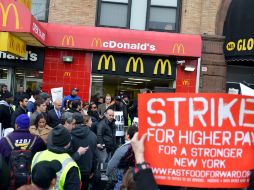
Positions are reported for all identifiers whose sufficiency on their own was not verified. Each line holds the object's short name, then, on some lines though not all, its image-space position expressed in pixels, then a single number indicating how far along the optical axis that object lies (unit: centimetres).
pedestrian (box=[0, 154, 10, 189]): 268
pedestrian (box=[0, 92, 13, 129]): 582
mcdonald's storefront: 961
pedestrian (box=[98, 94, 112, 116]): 758
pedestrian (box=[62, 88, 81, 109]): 789
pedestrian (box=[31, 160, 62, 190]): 223
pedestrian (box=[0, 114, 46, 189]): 337
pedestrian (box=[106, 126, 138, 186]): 378
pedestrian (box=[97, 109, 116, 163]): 577
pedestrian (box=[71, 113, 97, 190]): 415
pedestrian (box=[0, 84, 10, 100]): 836
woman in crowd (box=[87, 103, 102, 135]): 700
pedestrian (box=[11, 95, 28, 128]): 574
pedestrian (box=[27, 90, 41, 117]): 629
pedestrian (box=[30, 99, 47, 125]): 536
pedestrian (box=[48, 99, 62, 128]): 598
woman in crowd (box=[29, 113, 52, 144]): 442
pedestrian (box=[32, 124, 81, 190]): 294
